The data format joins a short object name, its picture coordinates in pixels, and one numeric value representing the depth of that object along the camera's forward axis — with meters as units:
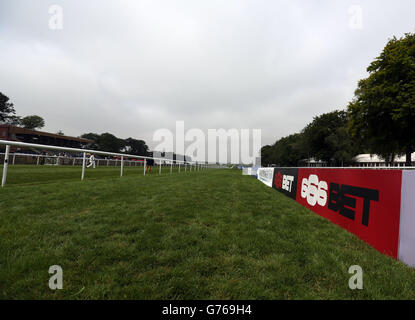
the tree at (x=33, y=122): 68.12
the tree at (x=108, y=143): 84.00
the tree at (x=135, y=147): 105.46
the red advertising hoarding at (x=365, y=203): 2.40
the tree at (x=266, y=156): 87.84
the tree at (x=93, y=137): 85.22
